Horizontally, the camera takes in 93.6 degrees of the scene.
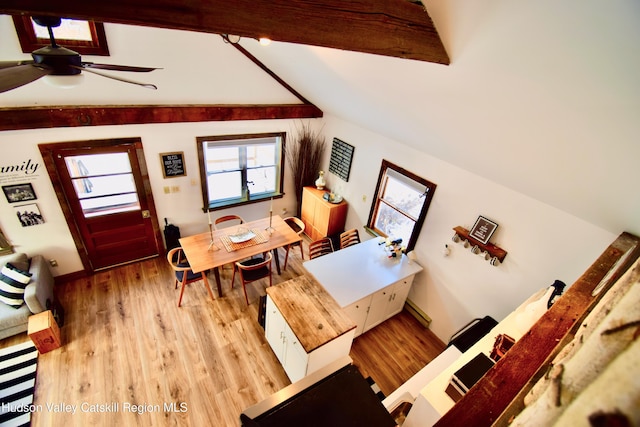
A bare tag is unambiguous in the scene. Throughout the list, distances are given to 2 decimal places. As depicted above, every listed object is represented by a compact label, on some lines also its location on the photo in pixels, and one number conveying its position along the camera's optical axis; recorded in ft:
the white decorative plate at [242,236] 14.10
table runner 13.89
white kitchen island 11.59
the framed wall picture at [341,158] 16.56
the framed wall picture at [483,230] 10.69
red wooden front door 12.56
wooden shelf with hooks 10.57
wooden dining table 13.10
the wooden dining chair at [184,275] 13.03
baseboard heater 13.68
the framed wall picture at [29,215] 12.03
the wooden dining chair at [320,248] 14.83
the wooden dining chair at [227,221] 15.92
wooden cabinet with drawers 17.10
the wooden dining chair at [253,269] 13.41
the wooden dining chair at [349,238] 15.65
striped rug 9.34
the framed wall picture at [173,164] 14.26
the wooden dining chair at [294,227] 16.30
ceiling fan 5.03
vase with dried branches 17.75
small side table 10.68
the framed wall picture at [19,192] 11.53
